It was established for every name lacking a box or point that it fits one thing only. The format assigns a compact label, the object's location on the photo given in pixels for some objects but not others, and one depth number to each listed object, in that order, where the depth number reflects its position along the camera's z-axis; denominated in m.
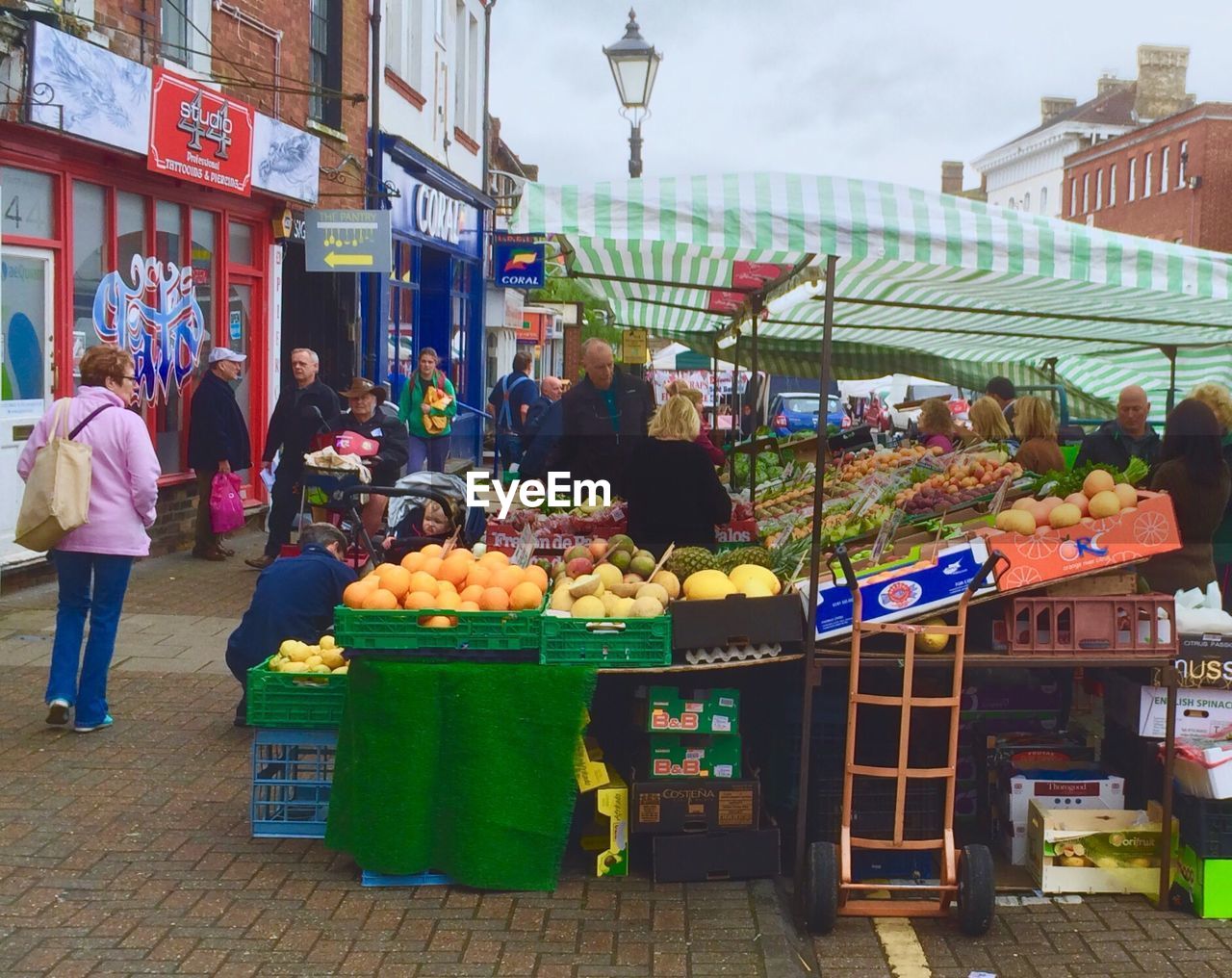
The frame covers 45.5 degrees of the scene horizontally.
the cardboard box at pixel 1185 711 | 5.80
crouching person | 6.98
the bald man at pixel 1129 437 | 9.87
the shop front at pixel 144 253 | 11.04
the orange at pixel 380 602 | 5.57
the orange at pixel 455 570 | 5.91
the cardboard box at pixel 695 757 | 5.74
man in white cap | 13.09
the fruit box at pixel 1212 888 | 5.36
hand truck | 5.18
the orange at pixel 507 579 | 5.75
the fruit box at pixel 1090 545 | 5.59
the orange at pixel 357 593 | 5.62
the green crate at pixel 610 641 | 5.53
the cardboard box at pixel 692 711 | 5.69
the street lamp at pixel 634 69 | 14.08
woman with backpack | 16.38
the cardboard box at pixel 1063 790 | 5.82
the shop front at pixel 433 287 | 20.14
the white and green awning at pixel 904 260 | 5.41
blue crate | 5.86
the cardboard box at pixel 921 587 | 5.50
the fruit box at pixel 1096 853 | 5.61
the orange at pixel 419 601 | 5.59
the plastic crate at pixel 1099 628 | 5.57
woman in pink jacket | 7.18
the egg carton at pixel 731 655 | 5.60
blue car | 35.94
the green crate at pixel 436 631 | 5.53
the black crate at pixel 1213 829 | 5.36
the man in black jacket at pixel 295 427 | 12.25
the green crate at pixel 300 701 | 5.84
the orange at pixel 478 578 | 5.80
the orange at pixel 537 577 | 5.88
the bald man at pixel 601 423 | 10.77
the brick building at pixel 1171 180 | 60.44
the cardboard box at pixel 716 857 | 5.66
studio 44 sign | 12.48
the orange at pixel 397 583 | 5.70
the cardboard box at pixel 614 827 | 5.71
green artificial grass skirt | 5.49
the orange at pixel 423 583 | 5.71
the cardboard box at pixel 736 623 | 5.54
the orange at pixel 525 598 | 5.65
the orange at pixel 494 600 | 5.63
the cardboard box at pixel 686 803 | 5.66
